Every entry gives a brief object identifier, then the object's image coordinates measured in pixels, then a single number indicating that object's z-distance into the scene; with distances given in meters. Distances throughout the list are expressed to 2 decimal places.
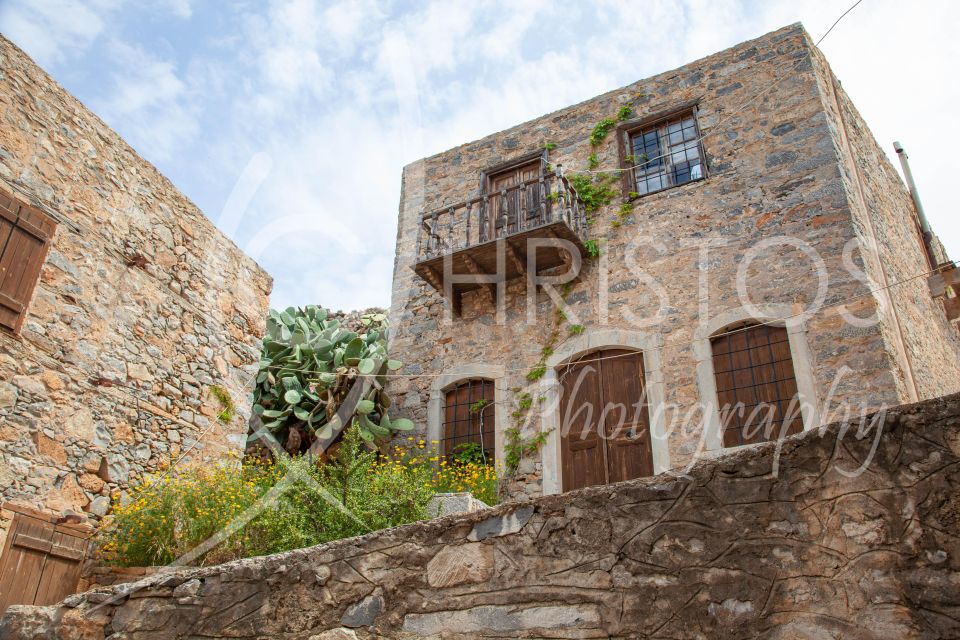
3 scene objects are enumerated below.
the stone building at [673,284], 7.67
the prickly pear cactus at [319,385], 9.07
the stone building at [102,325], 5.76
